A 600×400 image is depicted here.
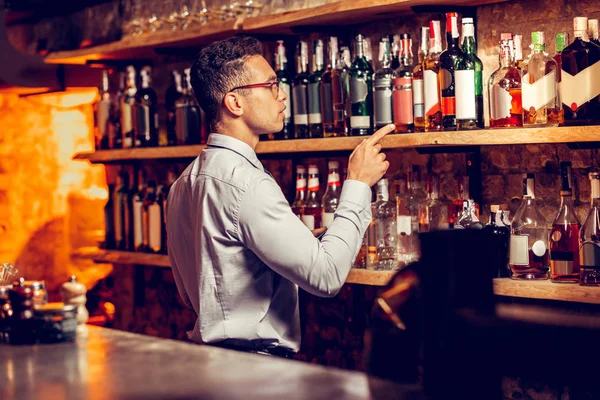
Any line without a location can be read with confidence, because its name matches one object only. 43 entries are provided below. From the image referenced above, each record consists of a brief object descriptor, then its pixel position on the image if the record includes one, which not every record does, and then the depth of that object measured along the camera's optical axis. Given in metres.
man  2.02
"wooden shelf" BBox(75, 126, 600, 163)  2.24
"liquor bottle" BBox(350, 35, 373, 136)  2.76
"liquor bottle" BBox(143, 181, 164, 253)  3.51
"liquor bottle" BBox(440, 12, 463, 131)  2.52
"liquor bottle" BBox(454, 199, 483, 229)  2.60
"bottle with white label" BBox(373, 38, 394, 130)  2.68
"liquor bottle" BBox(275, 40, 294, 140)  3.01
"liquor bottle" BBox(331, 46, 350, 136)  2.82
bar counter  1.26
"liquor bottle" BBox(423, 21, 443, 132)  2.55
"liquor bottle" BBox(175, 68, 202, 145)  3.35
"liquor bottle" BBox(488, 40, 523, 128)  2.44
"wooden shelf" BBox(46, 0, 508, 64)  2.62
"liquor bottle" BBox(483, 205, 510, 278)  2.51
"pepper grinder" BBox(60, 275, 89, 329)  1.92
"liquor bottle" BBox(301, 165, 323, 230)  2.90
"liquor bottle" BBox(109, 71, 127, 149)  3.74
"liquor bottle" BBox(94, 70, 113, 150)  3.76
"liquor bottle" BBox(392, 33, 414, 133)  2.63
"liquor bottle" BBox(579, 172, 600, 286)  2.30
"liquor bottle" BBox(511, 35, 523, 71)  2.47
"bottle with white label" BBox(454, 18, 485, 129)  2.47
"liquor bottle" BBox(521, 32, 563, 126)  2.36
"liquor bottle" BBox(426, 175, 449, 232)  2.73
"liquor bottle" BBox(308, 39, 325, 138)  2.89
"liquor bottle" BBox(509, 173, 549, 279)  2.46
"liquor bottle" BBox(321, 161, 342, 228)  2.81
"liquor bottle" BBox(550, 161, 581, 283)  2.37
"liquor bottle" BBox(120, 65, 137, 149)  3.62
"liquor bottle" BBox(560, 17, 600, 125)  2.27
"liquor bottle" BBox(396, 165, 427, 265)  2.72
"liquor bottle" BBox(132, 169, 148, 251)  3.61
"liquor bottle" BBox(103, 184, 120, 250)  3.82
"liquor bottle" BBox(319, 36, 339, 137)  2.86
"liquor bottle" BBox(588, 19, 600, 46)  2.32
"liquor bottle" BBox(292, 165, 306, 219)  2.93
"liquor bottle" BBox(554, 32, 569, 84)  2.33
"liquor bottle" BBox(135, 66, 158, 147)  3.57
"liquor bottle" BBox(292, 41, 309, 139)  2.94
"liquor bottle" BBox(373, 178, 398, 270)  2.79
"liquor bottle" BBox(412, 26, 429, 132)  2.60
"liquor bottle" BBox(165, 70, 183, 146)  3.50
